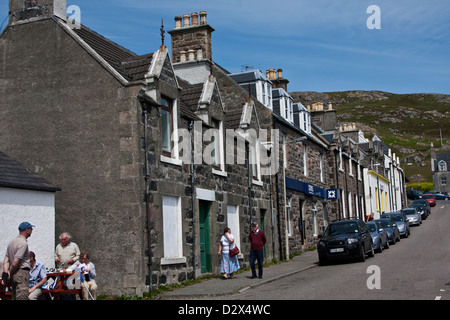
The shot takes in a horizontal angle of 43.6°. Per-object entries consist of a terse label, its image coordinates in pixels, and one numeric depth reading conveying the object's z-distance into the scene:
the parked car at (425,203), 54.00
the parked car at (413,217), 43.91
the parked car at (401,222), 33.72
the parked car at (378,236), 24.69
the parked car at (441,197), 86.69
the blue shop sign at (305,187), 27.52
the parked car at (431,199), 69.83
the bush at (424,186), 112.75
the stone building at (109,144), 14.46
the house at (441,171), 114.69
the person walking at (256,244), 17.38
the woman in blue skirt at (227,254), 17.45
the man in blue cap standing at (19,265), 9.38
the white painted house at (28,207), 12.52
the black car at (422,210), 51.08
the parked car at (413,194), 85.68
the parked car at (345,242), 20.73
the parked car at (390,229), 29.30
